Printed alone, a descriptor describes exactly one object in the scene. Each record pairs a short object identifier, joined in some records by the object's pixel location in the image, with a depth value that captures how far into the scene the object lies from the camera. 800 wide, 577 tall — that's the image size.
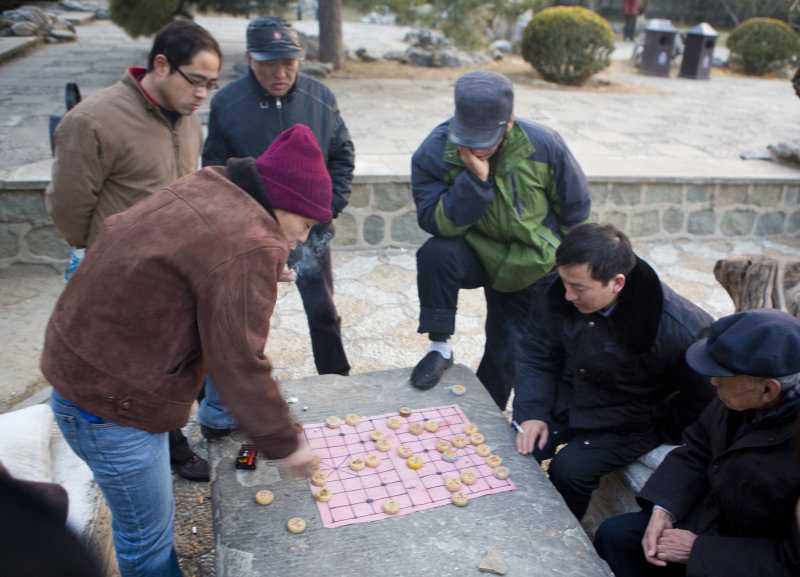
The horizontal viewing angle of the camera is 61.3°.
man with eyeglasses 2.42
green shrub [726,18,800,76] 13.77
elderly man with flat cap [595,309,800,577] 1.80
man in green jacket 2.70
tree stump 2.86
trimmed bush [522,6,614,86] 10.91
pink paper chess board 2.14
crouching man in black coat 2.30
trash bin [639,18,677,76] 12.68
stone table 1.90
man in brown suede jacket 1.57
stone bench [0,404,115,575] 2.20
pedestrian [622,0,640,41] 18.95
